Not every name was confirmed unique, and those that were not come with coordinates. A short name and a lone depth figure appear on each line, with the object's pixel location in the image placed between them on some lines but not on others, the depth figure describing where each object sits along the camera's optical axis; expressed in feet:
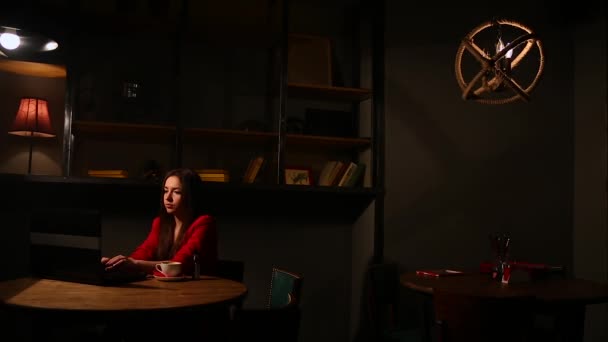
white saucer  7.16
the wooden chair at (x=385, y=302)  8.65
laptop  6.30
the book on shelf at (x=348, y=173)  11.66
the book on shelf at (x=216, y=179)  10.64
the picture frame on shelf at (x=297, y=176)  11.88
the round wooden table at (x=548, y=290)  7.32
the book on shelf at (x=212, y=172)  10.64
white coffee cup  7.12
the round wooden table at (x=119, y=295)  5.28
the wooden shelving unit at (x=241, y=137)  10.43
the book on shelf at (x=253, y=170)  11.12
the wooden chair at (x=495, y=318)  6.35
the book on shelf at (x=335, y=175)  11.75
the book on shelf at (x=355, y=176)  11.67
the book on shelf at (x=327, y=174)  11.77
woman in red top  8.05
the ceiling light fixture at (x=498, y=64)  8.11
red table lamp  9.88
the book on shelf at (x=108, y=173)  10.21
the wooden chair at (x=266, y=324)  5.31
